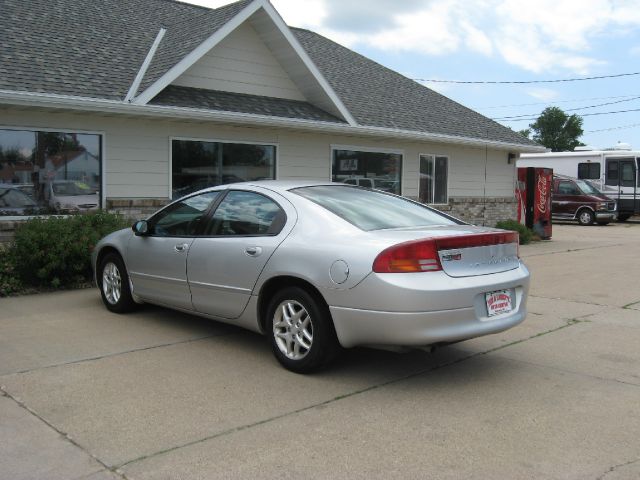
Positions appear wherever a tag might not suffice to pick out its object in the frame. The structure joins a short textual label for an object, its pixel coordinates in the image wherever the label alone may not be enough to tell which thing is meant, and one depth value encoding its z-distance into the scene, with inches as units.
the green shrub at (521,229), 621.9
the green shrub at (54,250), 330.6
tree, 2970.0
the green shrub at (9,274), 323.9
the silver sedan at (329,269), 176.1
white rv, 1013.8
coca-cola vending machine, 666.8
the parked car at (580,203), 955.3
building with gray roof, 371.6
